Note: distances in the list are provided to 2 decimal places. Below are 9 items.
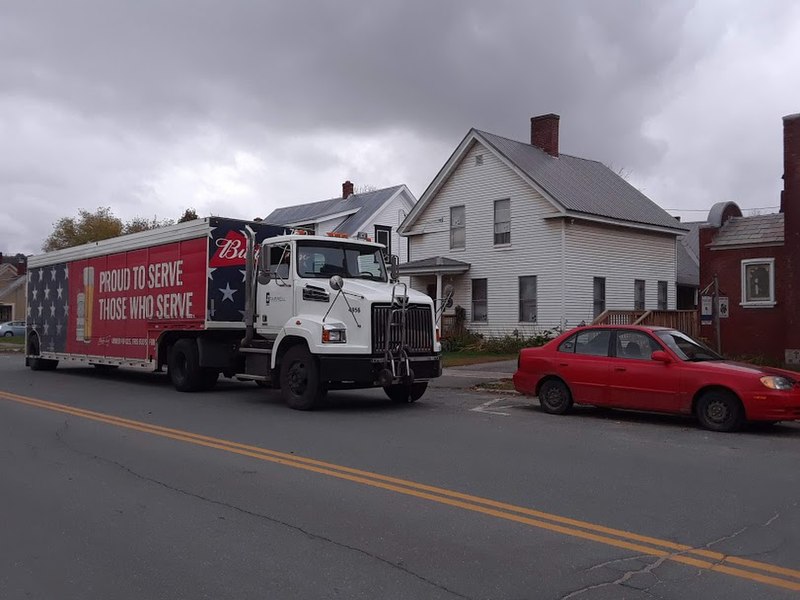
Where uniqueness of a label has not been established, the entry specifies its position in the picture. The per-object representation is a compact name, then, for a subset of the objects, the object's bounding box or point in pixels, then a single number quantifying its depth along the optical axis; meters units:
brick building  20.56
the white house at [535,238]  26.38
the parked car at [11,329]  60.34
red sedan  10.03
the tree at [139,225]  73.38
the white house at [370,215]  40.41
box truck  12.30
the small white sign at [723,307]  15.92
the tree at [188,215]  65.50
